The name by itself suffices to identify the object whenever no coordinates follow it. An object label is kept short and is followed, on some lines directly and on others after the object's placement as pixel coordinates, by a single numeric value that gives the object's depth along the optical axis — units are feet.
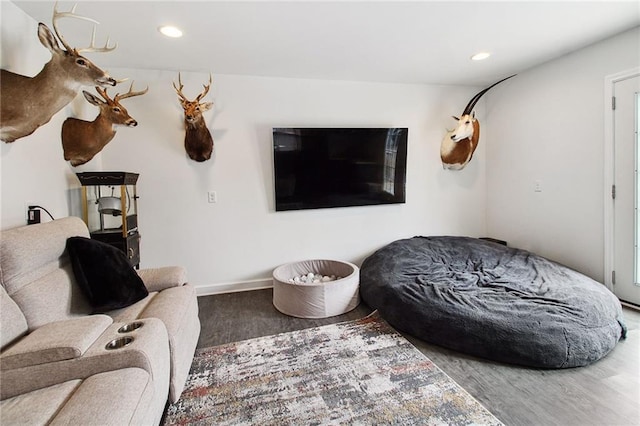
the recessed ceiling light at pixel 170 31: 7.41
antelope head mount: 11.91
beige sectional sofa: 3.61
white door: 8.55
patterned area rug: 5.11
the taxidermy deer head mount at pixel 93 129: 8.02
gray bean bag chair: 6.32
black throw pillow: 5.99
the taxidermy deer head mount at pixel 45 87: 5.88
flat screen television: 11.03
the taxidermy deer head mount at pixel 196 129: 9.39
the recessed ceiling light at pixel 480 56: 9.59
